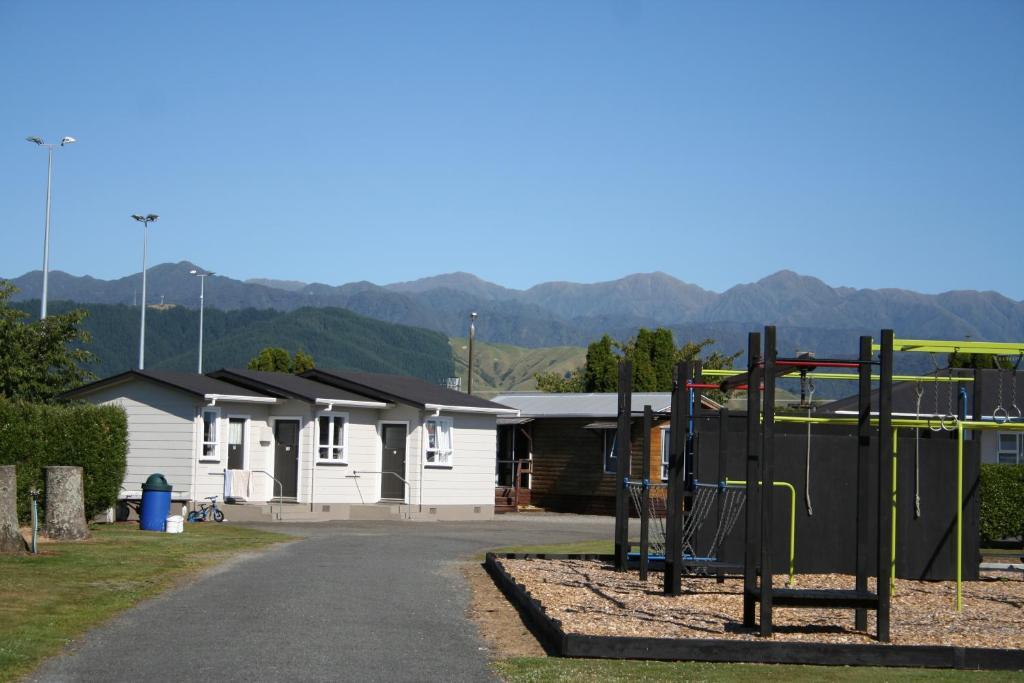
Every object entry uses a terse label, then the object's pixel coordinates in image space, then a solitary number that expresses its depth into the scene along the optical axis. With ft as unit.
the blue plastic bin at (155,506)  80.38
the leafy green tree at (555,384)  282.15
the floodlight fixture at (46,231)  139.44
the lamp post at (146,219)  187.73
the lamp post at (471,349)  176.55
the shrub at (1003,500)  86.79
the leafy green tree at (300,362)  238.27
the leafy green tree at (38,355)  120.47
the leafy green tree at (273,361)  234.38
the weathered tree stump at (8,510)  57.88
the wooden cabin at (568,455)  128.06
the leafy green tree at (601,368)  229.86
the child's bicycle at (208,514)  92.99
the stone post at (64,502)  67.31
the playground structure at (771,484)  38.60
